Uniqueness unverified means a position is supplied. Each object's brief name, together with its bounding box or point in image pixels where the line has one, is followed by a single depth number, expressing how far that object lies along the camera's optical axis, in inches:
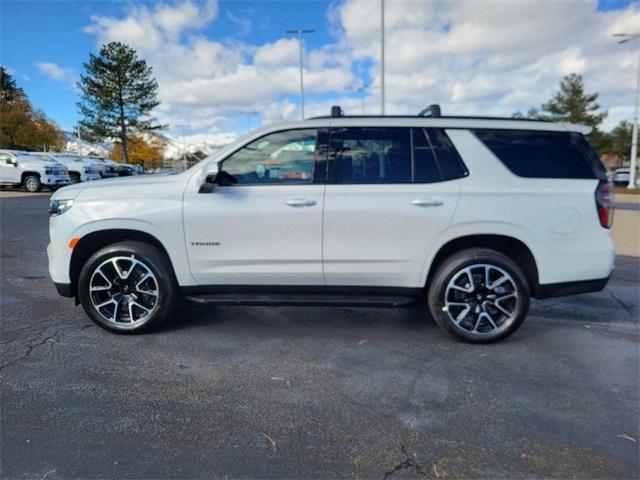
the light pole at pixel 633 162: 1165.7
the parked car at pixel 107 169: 939.3
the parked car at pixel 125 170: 1061.8
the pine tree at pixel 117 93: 1716.3
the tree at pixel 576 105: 1478.8
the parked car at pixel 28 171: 746.8
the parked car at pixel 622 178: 1333.3
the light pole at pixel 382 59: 654.0
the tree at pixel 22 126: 1469.0
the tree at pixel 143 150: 1951.3
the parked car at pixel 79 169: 868.6
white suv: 139.4
